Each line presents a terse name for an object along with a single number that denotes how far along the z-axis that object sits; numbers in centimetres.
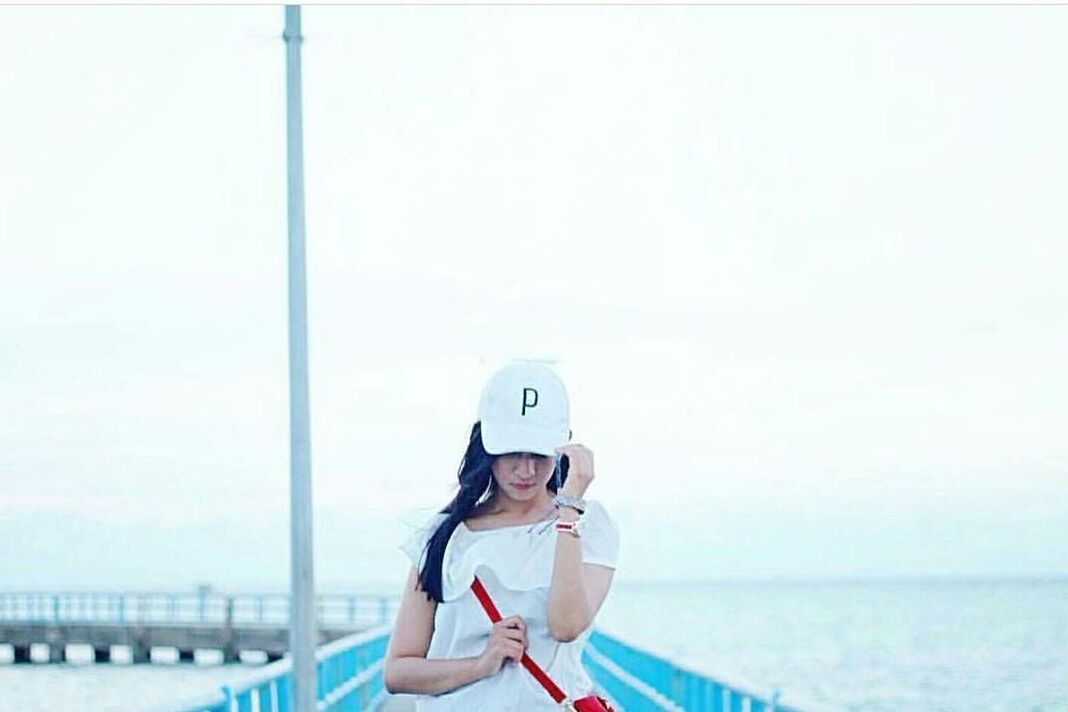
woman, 369
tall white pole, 1212
